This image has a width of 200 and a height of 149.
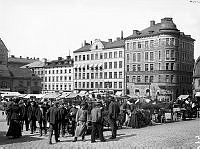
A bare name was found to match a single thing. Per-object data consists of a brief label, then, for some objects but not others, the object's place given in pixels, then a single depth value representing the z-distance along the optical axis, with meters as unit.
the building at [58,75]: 98.69
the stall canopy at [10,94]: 58.68
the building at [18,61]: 134.20
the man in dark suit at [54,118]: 16.07
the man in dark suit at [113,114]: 17.14
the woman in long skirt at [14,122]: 17.75
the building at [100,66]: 80.95
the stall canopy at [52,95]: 53.07
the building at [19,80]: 91.69
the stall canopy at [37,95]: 54.72
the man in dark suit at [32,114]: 19.72
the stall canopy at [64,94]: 50.97
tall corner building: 71.38
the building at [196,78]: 59.38
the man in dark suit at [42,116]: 19.17
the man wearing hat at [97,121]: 16.14
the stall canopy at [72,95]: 51.50
